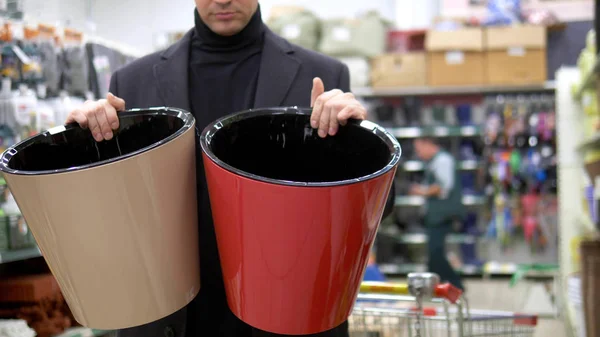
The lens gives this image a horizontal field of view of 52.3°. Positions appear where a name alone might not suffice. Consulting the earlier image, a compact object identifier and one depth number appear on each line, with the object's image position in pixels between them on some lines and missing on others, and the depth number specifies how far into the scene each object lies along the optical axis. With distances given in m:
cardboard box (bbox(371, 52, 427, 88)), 7.17
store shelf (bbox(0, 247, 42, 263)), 2.32
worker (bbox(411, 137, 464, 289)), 6.48
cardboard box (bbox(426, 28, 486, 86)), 6.80
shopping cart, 1.69
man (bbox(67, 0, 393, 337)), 1.13
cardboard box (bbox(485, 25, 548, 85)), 6.79
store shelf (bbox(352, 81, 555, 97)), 7.12
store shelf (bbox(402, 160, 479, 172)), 7.34
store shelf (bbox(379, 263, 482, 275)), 7.31
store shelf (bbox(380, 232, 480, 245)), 7.30
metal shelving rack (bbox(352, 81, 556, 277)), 7.17
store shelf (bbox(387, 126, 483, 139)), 7.23
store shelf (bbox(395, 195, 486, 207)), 7.35
